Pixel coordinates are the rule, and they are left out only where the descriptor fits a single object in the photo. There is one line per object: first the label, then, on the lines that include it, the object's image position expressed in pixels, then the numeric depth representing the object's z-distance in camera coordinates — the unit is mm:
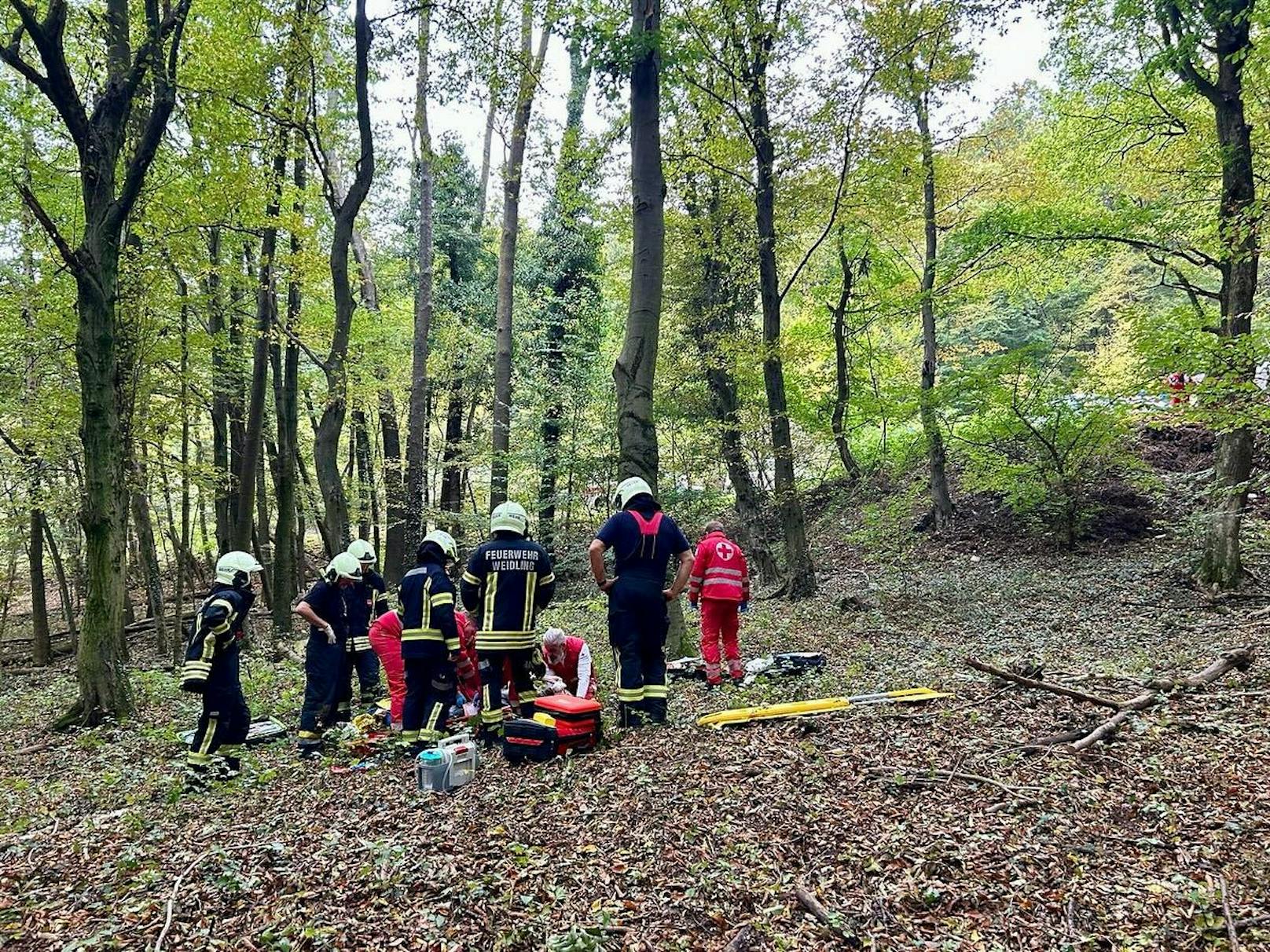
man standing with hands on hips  6066
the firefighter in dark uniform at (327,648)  7285
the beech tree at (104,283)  8070
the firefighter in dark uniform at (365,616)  8406
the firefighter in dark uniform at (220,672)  6105
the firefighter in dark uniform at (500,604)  6254
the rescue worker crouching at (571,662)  7258
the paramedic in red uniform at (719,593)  8078
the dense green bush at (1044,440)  13008
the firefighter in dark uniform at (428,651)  6344
